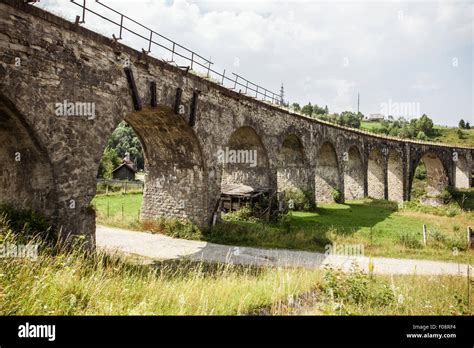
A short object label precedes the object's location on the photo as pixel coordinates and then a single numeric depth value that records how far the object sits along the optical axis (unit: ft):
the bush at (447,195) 128.16
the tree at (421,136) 250.49
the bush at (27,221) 27.84
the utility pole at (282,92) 75.01
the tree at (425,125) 283.59
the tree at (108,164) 149.38
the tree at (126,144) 221.46
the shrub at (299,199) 83.87
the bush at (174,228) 53.83
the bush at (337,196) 102.83
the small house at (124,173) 160.45
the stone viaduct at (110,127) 28.60
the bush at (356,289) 22.15
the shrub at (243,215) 64.42
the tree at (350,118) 327.30
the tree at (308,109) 349.37
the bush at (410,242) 50.08
